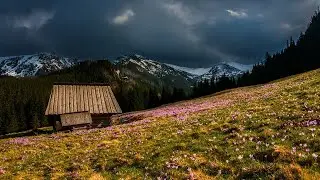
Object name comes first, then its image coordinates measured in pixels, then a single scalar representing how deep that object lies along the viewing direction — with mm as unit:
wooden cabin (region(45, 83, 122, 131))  37907
